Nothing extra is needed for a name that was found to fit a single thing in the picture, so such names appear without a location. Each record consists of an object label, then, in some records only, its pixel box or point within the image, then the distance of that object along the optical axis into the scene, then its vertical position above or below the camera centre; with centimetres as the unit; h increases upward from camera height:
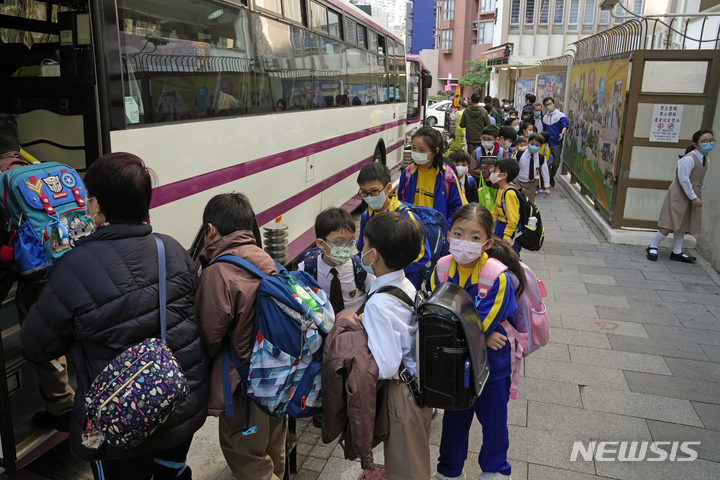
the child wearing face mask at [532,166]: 828 -94
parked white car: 2787 -77
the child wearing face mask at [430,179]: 486 -69
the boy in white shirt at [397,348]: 236 -101
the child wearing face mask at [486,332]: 290 -114
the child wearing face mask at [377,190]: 411 -66
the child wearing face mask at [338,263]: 329 -98
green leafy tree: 4775 +177
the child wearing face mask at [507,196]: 523 -86
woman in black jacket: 211 -79
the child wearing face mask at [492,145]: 834 -66
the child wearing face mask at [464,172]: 613 -83
